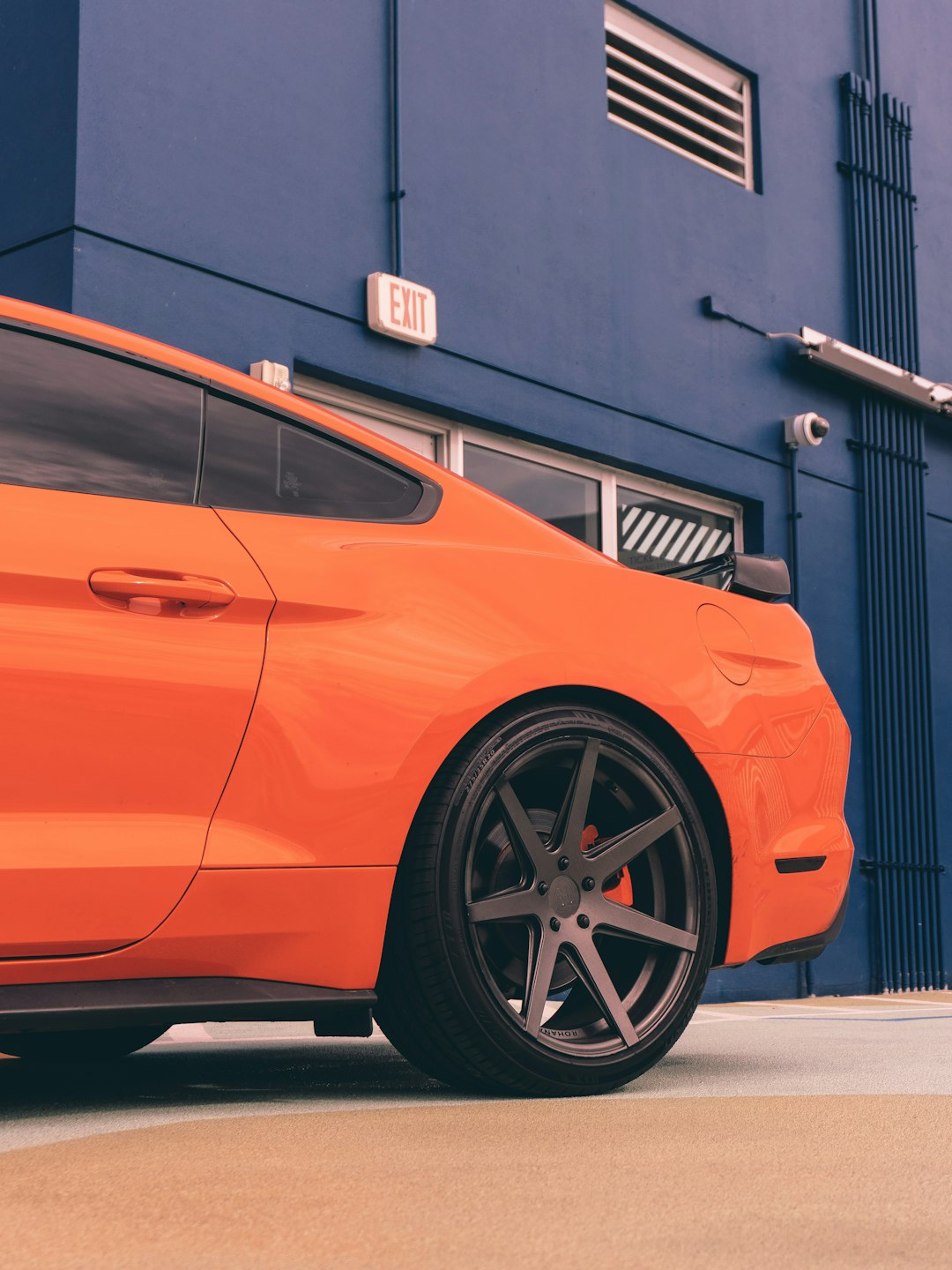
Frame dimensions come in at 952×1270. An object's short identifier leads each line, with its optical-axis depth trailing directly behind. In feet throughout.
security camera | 30.01
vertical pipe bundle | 31.14
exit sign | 22.49
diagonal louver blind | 27.61
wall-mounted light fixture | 30.45
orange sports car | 8.41
